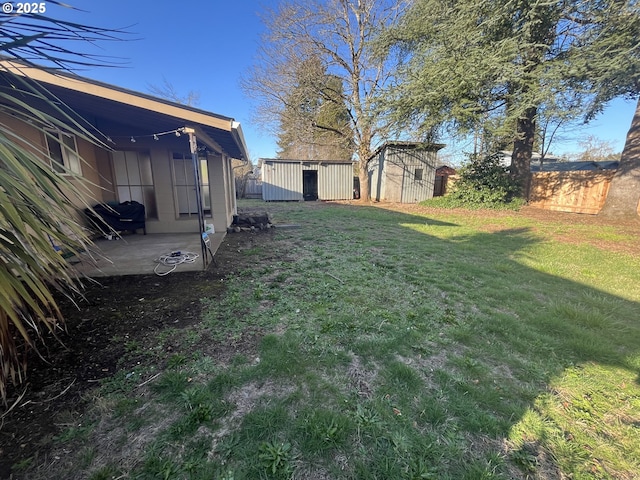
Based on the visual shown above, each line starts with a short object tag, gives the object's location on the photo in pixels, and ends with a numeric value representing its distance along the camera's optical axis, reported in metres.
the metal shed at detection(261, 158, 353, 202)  16.22
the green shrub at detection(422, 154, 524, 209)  11.75
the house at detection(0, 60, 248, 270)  3.97
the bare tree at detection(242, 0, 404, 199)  13.21
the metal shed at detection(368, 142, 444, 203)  14.68
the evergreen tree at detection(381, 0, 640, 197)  7.14
